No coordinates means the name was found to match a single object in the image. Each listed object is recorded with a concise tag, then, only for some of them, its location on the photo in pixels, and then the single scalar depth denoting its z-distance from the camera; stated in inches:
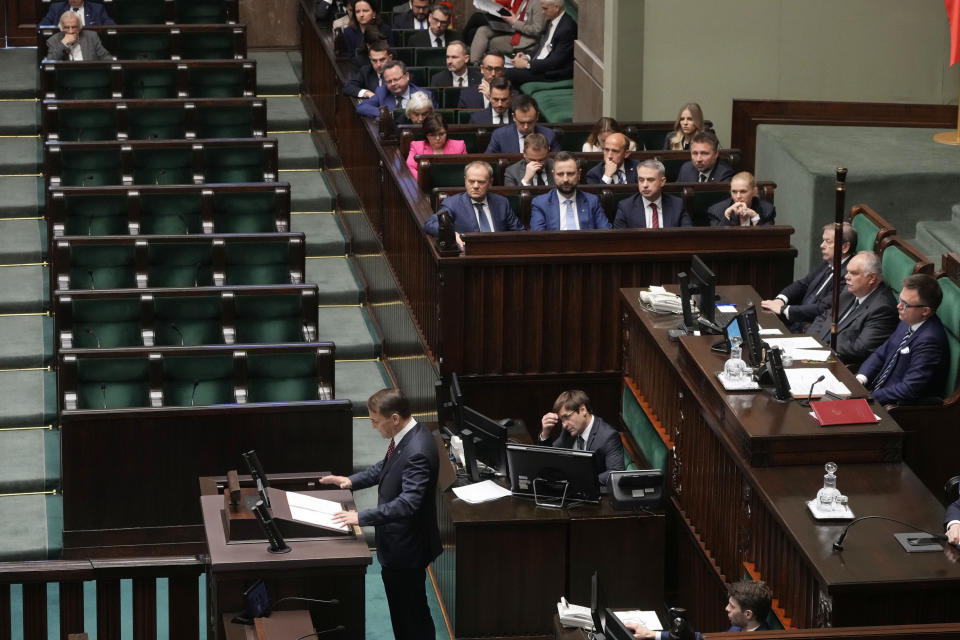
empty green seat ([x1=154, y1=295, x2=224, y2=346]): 551.2
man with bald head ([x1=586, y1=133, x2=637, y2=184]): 594.5
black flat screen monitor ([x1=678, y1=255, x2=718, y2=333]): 449.4
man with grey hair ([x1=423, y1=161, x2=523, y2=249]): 546.9
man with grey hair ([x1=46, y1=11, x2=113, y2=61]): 763.4
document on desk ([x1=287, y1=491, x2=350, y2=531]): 376.8
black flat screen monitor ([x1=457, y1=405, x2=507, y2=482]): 446.3
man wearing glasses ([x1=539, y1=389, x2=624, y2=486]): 450.9
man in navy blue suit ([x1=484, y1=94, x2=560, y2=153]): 628.7
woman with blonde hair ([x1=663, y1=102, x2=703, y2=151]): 626.5
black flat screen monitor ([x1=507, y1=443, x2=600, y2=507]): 429.1
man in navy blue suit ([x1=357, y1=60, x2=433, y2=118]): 679.1
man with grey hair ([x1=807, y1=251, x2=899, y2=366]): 470.9
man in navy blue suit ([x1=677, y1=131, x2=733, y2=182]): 594.2
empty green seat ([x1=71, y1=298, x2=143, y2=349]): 547.5
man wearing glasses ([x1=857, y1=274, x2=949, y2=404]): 441.7
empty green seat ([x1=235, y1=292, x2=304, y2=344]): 558.6
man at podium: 403.2
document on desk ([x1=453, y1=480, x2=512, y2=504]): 439.2
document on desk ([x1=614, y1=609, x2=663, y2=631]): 358.3
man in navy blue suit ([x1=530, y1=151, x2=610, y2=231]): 553.9
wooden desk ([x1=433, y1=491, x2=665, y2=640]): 430.9
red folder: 389.4
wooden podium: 361.7
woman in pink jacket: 611.2
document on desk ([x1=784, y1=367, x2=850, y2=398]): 407.8
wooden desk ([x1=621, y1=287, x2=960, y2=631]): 337.1
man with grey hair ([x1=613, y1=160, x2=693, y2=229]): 557.6
